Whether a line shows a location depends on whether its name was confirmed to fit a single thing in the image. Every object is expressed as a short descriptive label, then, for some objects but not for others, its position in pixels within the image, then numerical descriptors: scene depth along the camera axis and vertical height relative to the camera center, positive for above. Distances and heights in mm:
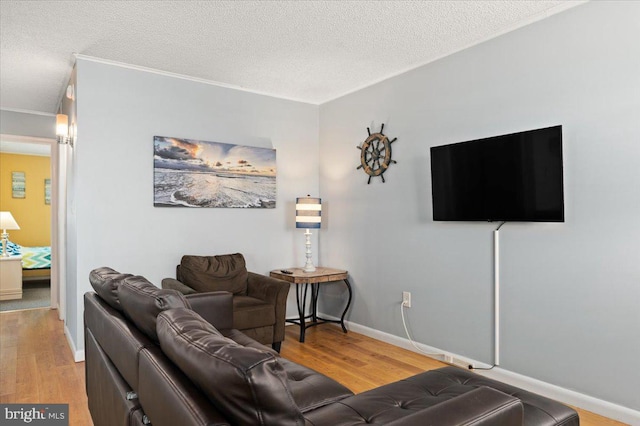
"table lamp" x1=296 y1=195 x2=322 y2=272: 4391 -9
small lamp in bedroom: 6594 -148
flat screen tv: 2748 +239
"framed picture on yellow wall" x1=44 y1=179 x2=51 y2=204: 8586 +490
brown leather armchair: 3551 -661
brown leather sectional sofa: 1021 -511
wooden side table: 4105 -664
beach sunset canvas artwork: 3963 +386
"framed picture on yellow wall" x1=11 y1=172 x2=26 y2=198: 8234 +574
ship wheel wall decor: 4112 +576
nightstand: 6219 -916
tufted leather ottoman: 1357 -769
